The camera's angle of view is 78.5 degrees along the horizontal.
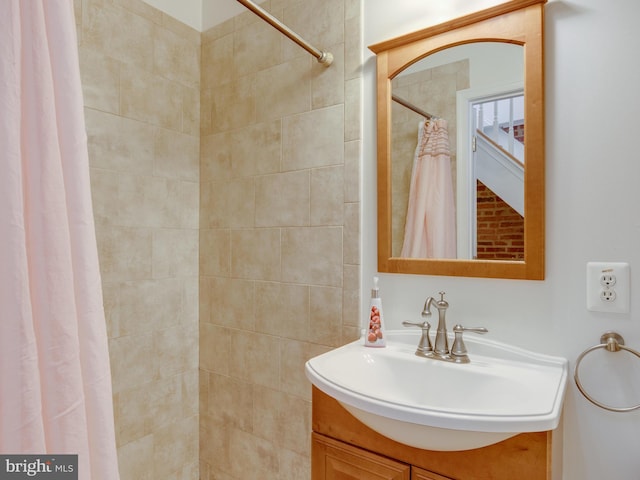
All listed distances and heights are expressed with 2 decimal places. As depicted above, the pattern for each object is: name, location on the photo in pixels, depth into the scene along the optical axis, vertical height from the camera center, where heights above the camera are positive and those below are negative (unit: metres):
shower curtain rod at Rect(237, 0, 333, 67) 1.29 +0.72
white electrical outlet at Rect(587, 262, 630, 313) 1.01 -0.14
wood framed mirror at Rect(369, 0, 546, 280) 1.13 +0.29
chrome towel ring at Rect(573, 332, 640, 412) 0.98 -0.29
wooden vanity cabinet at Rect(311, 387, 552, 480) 0.89 -0.57
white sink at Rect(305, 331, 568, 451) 0.82 -0.39
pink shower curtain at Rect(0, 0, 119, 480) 0.61 -0.03
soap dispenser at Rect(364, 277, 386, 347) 1.32 -0.30
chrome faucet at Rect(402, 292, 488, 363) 1.18 -0.33
